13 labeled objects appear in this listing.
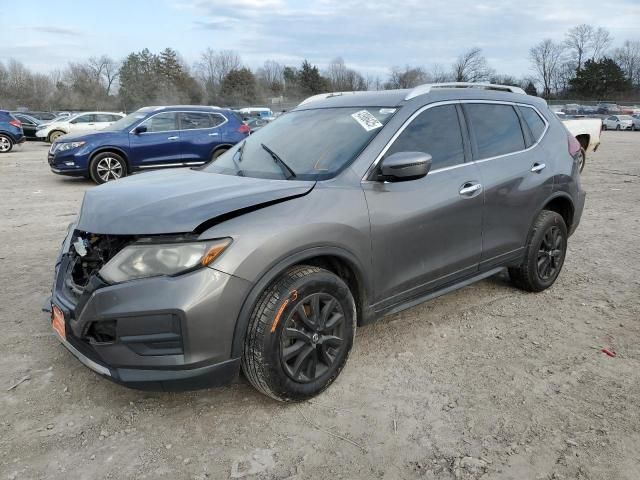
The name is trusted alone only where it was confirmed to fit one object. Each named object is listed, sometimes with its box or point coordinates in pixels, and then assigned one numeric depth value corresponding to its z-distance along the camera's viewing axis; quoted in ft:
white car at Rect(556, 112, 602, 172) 37.81
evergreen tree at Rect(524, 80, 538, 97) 214.83
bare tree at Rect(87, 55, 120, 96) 278.87
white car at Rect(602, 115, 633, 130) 126.31
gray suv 8.06
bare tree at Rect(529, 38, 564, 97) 295.69
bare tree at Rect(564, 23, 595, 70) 292.20
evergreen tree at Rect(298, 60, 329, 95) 230.27
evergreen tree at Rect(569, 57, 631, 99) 240.12
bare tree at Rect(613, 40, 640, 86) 276.62
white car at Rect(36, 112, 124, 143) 73.72
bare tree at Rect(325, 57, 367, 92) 218.05
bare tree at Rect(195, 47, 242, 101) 256.75
